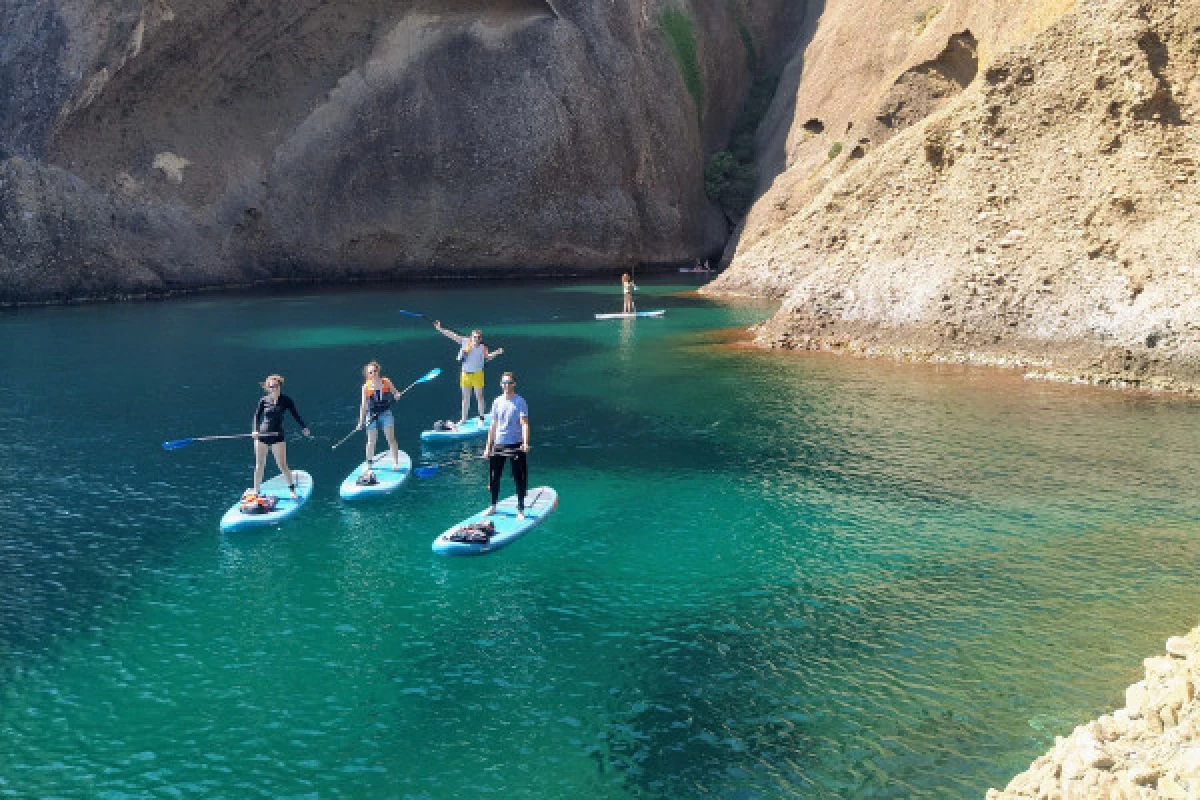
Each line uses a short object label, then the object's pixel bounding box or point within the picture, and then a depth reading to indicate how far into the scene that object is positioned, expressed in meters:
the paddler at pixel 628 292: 53.76
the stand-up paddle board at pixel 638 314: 53.31
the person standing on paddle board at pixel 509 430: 19.97
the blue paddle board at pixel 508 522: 19.28
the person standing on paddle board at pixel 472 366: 28.52
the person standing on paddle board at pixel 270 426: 21.39
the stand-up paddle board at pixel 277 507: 20.66
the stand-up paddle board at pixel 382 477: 22.78
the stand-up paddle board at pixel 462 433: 27.98
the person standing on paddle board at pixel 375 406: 23.33
